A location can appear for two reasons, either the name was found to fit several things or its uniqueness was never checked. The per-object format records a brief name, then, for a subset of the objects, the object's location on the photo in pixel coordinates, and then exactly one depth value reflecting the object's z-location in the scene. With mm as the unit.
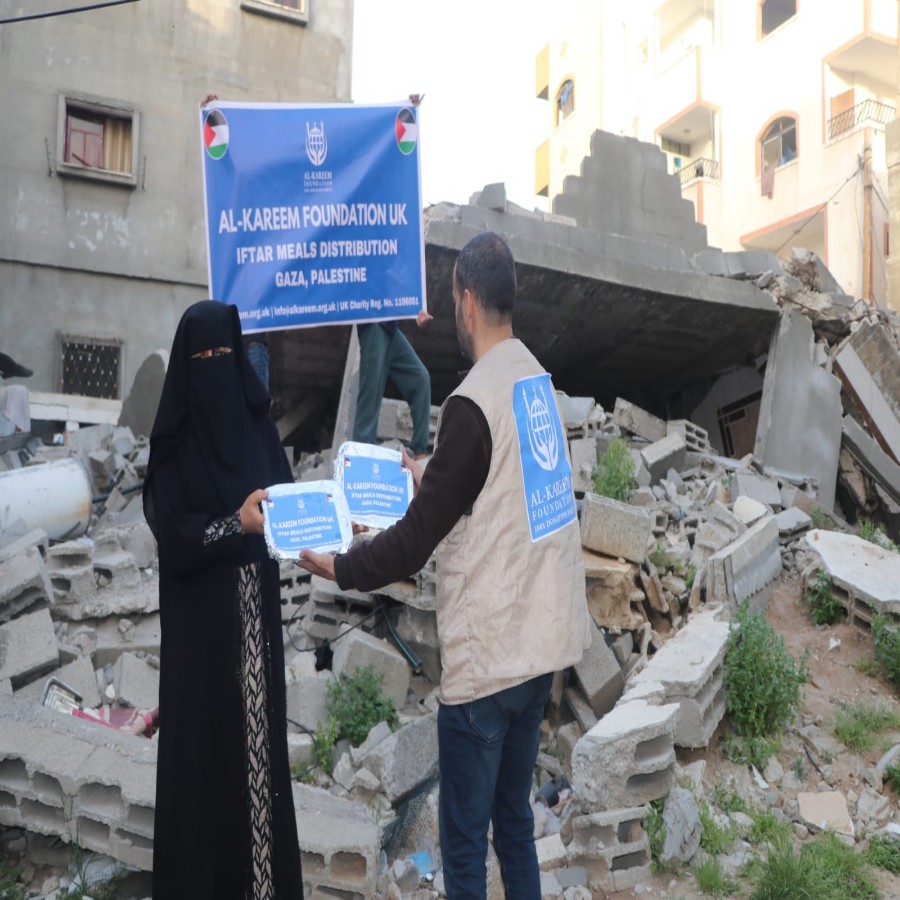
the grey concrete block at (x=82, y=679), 4230
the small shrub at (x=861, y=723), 4141
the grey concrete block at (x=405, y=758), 3598
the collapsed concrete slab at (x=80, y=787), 3104
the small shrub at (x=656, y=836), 3281
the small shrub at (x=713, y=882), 3152
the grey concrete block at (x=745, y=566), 5055
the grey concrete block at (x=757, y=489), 7043
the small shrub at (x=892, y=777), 3854
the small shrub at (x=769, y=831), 3490
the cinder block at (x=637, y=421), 8102
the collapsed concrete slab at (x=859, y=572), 4914
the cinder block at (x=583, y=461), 6109
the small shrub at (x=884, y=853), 3352
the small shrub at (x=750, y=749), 4016
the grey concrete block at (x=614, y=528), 4906
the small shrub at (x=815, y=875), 3035
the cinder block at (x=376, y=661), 4164
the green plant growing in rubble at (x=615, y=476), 5941
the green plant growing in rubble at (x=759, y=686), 4133
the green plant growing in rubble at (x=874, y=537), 6542
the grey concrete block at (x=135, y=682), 4309
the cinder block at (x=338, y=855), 2949
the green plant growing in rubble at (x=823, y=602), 5238
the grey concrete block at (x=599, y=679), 4246
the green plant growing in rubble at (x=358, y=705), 3990
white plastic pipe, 5867
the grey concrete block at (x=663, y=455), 7078
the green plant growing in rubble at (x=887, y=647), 4582
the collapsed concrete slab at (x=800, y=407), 8867
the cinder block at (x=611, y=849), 3211
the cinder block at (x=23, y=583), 4676
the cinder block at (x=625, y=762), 3342
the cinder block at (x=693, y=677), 3811
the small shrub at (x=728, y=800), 3703
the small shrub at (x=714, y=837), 3406
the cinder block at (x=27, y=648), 4160
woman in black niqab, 2484
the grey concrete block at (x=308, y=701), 4059
